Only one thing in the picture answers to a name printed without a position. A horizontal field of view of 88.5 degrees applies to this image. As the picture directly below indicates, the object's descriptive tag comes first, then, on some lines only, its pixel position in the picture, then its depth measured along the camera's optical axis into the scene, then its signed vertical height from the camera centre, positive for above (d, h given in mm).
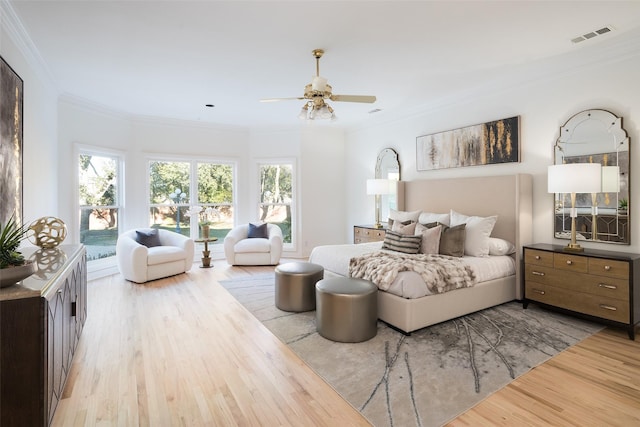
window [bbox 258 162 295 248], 7094 +367
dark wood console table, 1604 -699
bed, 3117 -468
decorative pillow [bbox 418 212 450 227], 4492 -84
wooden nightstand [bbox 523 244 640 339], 2912 -690
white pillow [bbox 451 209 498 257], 3873 -278
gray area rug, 2070 -1166
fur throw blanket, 3135 -576
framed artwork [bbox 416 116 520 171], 4188 +939
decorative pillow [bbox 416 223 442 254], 3971 -352
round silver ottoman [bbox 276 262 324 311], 3656 -851
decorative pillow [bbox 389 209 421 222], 4839 -57
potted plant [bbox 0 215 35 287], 1699 -276
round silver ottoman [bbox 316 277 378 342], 2869 -888
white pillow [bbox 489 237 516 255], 3885 -418
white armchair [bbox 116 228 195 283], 4801 -664
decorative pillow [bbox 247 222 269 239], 6254 -364
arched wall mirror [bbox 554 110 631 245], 3236 +363
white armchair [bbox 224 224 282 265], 5906 -685
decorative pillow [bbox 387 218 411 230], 4629 -148
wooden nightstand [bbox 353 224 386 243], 5456 -370
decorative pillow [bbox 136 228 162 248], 5305 -396
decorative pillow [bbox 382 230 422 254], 3982 -381
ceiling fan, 3088 +1118
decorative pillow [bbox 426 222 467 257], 3918 -350
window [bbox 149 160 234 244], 6270 +348
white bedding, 3059 -614
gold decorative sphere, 2695 -149
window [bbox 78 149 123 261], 5227 +220
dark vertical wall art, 2551 +601
